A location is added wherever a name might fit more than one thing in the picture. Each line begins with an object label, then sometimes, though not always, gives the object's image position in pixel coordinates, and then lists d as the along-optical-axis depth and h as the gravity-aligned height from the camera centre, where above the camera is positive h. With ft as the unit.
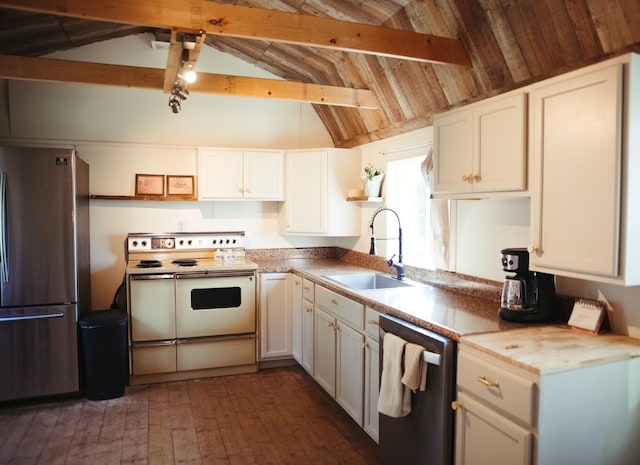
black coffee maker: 7.60 -1.25
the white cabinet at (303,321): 13.19 -3.11
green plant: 13.67 +1.27
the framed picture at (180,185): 15.03 +0.97
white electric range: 13.25 -2.82
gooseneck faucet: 12.02 -1.21
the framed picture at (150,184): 14.78 +0.98
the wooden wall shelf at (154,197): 14.33 +0.55
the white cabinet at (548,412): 5.65 -2.48
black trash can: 12.22 -3.62
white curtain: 10.57 -0.23
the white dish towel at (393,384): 7.72 -2.79
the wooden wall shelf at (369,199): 13.50 +0.48
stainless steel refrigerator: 11.51 -1.41
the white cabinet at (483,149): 7.39 +1.15
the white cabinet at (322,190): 14.67 +0.79
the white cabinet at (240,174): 14.61 +1.30
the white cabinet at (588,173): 5.93 +0.58
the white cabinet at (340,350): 10.02 -3.12
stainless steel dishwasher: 6.98 -3.04
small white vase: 13.65 +0.89
